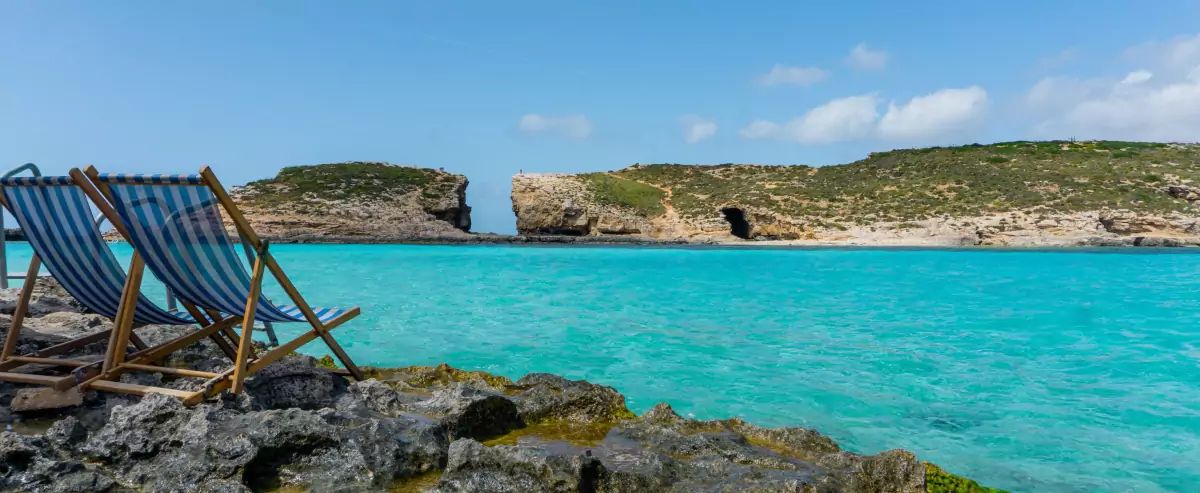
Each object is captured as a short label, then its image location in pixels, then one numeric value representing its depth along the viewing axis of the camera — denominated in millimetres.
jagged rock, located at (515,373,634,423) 4551
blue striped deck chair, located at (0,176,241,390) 3553
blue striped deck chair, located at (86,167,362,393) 3320
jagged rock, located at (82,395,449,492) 2943
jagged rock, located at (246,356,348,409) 3873
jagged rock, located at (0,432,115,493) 2670
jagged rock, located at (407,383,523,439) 3937
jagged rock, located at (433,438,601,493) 3047
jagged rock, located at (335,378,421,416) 4076
